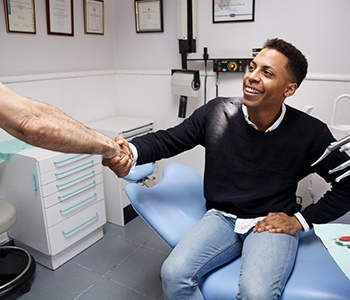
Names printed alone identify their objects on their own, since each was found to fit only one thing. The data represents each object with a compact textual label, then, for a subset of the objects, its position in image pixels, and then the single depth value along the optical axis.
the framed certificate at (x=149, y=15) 2.62
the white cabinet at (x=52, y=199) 1.96
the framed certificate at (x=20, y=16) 2.09
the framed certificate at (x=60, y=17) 2.32
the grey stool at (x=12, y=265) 1.77
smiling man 1.33
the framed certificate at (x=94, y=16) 2.59
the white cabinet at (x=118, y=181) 2.49
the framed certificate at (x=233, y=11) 2.28
